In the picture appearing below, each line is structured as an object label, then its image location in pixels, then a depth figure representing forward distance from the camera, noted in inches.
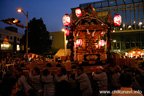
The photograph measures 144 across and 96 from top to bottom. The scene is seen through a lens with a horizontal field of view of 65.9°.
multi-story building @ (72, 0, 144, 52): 1106.1
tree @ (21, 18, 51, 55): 971.3
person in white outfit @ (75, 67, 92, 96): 183.9
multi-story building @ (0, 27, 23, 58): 1207.6
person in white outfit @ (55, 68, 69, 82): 182.3
